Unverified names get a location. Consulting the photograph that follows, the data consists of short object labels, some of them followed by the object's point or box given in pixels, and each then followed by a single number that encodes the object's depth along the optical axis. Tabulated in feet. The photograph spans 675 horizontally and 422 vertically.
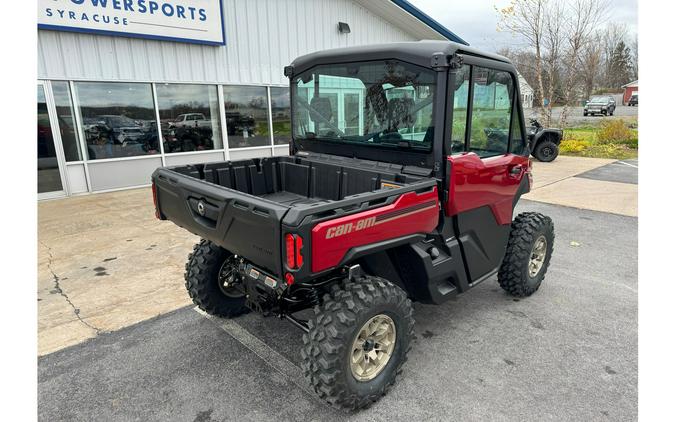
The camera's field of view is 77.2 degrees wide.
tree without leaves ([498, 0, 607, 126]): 55.98
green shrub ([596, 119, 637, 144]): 53.42
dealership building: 27.50
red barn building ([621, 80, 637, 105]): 180.65
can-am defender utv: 8.02
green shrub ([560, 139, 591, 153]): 50.11
